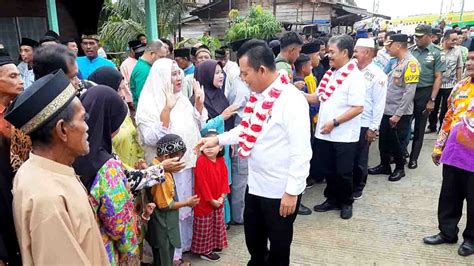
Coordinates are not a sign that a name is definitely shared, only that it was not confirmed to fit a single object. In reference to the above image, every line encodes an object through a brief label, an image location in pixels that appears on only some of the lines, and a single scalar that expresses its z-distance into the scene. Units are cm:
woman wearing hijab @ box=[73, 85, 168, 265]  191
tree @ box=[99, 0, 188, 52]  1076
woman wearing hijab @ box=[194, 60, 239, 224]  355
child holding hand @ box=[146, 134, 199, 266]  270
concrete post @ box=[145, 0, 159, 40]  700
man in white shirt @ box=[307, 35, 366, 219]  373
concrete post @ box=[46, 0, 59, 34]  639
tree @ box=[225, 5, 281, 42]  1291
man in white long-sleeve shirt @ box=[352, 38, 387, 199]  423
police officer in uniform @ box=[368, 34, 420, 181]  479
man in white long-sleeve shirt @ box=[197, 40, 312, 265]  241
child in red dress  318
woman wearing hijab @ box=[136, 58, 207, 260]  294
